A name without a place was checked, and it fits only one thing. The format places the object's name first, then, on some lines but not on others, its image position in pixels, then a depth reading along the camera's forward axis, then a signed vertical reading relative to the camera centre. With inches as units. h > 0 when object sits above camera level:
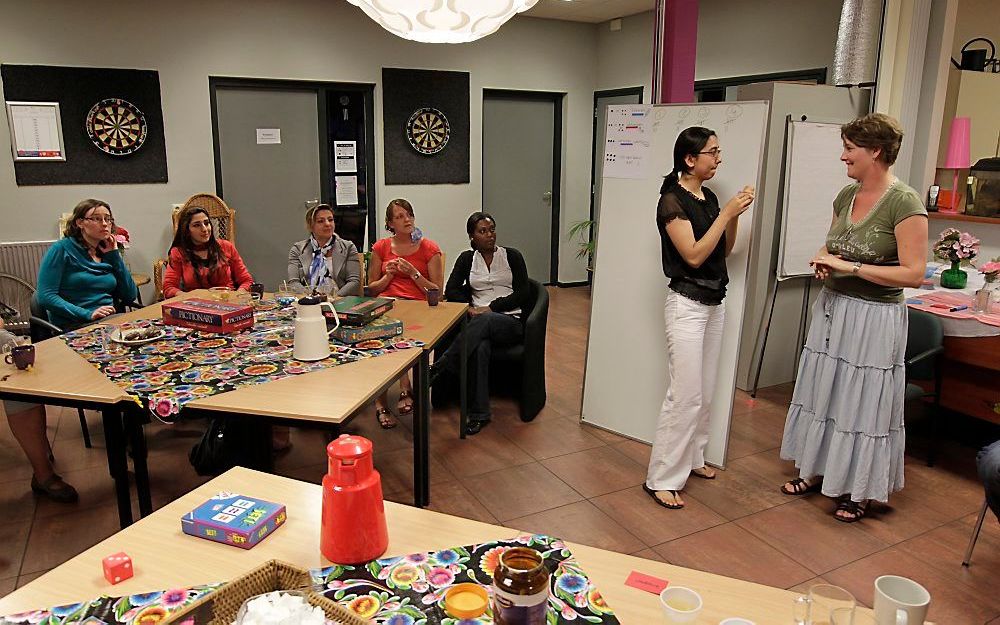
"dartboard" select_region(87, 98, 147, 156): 215.6 +12.1
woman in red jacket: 147.6 -19.7
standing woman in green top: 104.1 -24.4
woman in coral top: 159.6 -21.1
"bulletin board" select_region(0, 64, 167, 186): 207.8 +16.0
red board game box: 114.8 -24.4
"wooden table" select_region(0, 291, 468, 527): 83.2 -27.8
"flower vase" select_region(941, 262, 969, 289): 151.4 -21.7
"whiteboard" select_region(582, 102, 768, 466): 122.1 -21.2
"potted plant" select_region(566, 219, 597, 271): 297.1 -28.2
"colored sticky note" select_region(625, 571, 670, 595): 51.0 -29.7
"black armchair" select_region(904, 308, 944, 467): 129.3 -31.8
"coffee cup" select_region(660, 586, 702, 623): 44.2 -27.3
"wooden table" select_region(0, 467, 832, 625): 49.1 -29.7
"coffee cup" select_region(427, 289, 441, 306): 137.6 -24.8
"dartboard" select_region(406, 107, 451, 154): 259.6 +14.5
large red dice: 50.8 -28.8
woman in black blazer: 150.9 -28.7
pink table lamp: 177.3 +8.0
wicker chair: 229.5 -15.0
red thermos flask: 51.6 -24.7
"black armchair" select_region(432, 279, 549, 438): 153.7 -41.4
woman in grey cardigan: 164.1 -21.2
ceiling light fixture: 59.9 +13.3
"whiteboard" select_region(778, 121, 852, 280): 159.9 -3.4
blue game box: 55.4 -28.1
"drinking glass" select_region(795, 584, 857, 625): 43.8 -26.8
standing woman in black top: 111.0 -19.3
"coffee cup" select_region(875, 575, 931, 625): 42.4 -25.9
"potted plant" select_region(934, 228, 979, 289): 149.9 -16.1
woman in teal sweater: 134.3 -20.4
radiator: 209.6 -31.2
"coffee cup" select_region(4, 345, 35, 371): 94.8 -25.6
